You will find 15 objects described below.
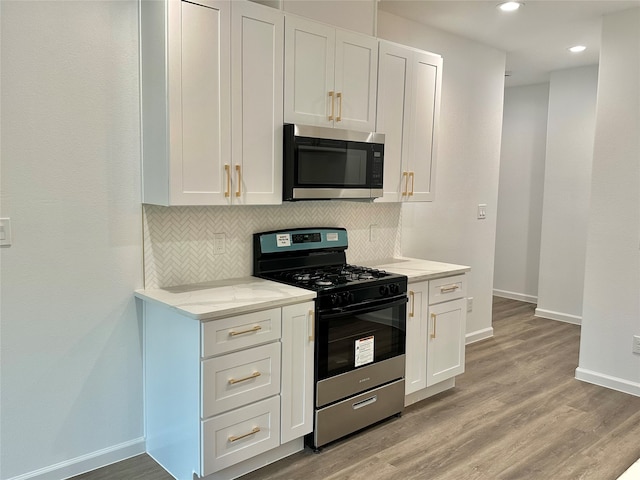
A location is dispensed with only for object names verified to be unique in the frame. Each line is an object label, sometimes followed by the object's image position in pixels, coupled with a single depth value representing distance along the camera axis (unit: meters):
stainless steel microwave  2.90
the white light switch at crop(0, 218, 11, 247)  2.31
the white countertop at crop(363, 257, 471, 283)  3.38
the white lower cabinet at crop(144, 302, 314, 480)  2.40
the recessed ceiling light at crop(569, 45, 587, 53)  4.58
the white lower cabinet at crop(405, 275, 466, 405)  3.36
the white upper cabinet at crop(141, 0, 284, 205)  2.46
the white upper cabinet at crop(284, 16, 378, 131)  2.90
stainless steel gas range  2.84
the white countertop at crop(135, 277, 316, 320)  2.38
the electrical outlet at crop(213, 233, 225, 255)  2.99
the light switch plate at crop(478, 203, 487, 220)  4.82
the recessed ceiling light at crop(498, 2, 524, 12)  3.56
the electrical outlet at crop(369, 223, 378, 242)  3.85
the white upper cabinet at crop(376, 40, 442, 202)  3.41
